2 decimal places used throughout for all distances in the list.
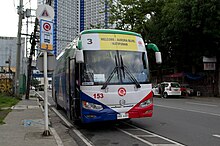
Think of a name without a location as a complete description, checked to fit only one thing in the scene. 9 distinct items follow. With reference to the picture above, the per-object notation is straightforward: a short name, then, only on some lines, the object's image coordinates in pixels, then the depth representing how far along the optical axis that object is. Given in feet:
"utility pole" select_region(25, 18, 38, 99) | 80.60
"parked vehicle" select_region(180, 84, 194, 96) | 109.04
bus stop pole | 30.73
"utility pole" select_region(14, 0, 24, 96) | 86.99
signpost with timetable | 30.86
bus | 31.81
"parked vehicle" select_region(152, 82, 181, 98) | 101.30
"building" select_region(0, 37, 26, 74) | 226.05
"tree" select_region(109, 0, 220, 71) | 84.84
